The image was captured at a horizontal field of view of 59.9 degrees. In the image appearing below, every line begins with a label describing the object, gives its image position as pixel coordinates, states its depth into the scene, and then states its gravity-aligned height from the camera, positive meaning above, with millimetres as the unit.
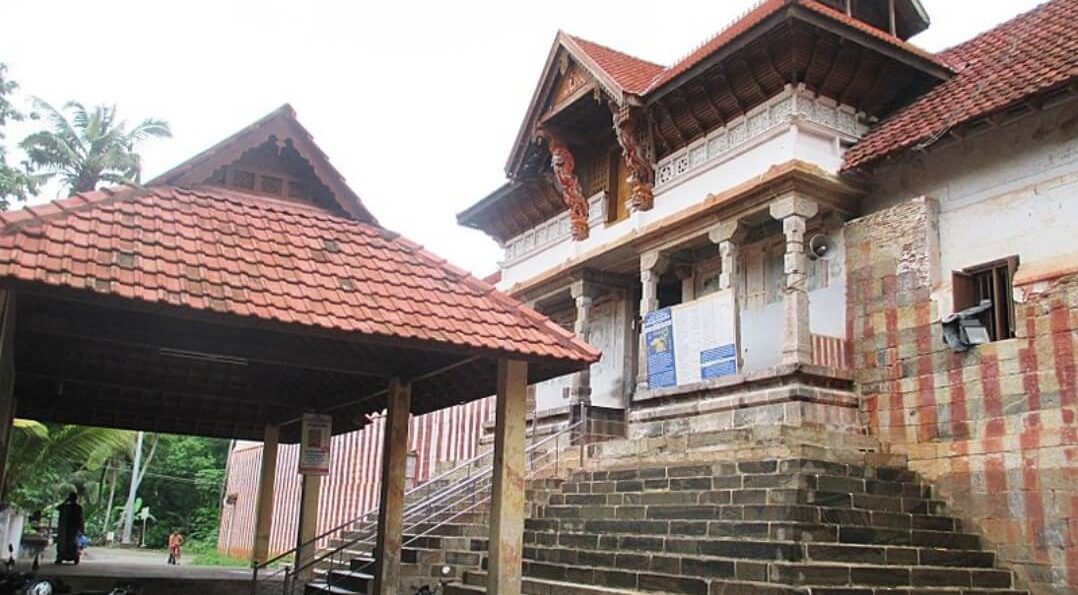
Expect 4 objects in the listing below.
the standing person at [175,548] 23578 -1052
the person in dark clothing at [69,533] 16428 -532
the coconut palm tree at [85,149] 28281 +10594
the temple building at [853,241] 10594 +4150
